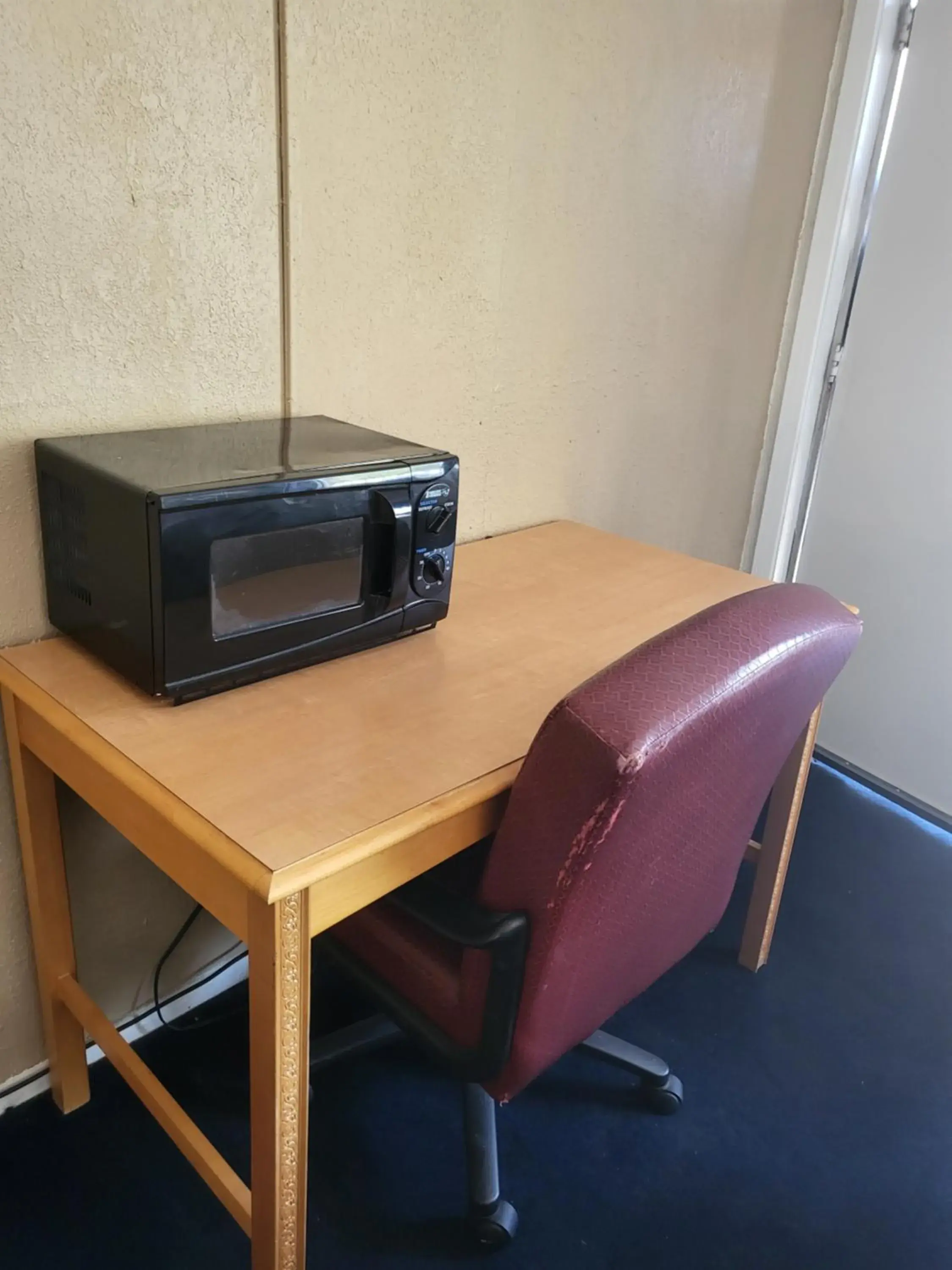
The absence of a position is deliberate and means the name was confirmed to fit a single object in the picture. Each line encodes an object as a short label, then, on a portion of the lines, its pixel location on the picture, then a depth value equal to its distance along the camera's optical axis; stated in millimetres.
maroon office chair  818
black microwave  1007
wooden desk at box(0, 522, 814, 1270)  865
